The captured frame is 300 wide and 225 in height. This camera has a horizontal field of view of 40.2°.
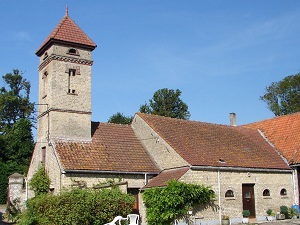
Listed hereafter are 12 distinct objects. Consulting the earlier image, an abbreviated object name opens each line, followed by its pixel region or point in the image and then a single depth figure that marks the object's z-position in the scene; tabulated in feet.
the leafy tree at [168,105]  196.24
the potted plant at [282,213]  89.40
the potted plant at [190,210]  76.33
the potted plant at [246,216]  84.89
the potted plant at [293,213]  91.91
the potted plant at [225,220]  80.79
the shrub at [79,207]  68.08
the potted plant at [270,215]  89.50
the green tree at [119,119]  181.68
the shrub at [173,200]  74.43
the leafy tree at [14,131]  145.17
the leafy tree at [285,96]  169.68
